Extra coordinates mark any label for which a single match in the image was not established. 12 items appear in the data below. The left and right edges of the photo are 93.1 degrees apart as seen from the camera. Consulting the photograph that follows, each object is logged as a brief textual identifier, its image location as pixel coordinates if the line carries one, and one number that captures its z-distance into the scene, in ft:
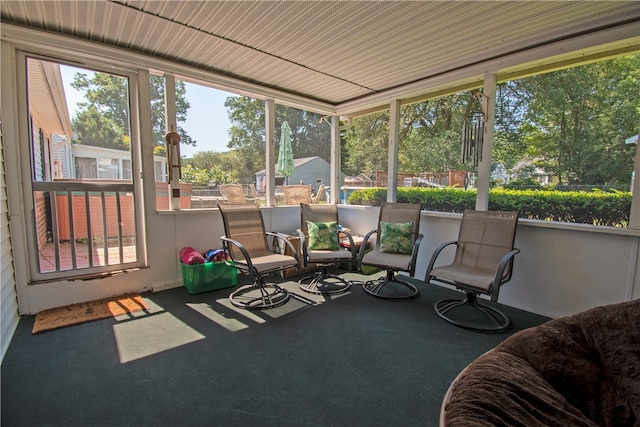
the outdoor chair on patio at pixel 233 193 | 14.19
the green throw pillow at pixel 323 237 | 12.35
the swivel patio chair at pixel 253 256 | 10.28
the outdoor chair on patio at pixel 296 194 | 16.07
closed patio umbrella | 16.90
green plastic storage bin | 11.24
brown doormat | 8.72
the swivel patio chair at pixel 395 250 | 10.94
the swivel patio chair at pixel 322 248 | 11.71
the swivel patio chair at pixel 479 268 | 8.86
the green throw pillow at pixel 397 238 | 11.84
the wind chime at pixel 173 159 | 11.67
